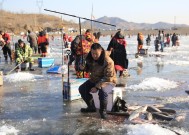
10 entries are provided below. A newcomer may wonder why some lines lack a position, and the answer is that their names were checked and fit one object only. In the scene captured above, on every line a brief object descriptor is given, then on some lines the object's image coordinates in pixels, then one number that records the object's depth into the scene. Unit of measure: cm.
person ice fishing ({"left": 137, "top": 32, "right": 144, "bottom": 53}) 2627
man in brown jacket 741
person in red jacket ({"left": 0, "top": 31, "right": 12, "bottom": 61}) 2100
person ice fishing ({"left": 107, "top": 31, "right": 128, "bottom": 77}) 1218
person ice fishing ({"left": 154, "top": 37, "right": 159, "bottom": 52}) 3083
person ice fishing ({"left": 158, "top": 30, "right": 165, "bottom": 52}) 3083
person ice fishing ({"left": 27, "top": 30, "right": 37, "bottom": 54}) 2078
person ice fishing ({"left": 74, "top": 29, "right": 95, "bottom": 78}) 1207
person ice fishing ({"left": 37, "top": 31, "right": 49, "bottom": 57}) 1958
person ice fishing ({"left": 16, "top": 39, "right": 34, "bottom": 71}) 1488
